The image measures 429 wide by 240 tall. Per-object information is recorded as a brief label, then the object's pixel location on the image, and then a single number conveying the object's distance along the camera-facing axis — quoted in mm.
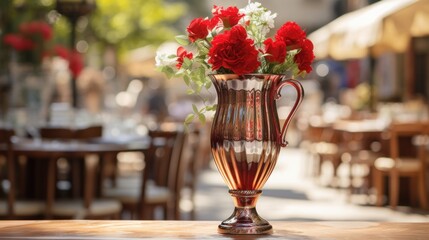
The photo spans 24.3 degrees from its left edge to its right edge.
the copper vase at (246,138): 3252
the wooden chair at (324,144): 14828
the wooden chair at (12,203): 7039
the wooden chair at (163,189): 8000
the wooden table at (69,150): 7176
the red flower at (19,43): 11148
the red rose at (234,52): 3207
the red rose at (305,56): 3361
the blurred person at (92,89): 14727
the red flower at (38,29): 11789
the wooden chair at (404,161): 11539
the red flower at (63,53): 10420
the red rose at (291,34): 3334
